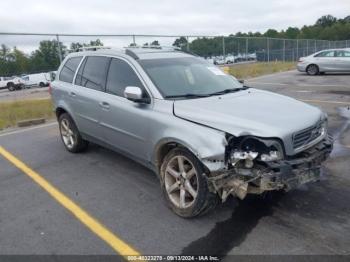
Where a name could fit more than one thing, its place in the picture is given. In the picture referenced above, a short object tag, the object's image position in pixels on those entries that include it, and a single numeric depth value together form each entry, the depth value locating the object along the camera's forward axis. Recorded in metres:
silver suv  3.70
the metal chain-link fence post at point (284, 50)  38.80
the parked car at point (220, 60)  23.58
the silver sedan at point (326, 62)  20.53
